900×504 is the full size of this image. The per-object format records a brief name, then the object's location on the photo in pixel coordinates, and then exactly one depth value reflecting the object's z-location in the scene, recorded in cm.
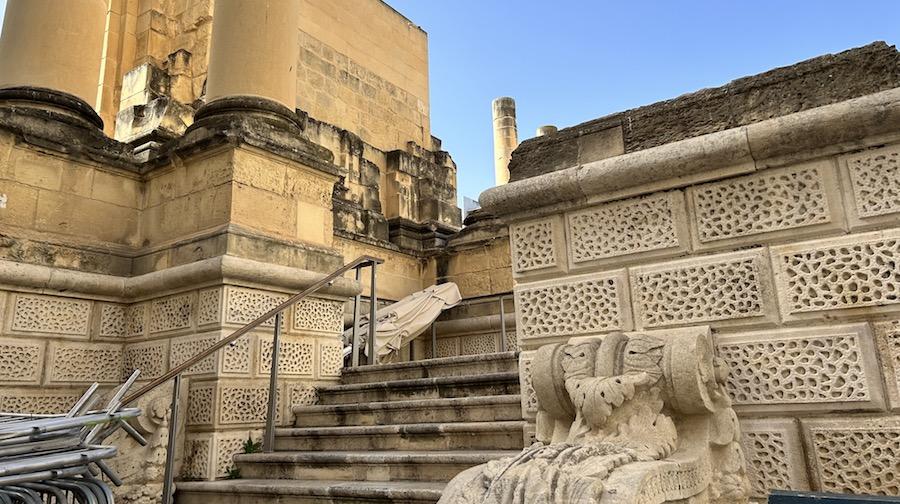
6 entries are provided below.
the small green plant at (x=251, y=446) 510
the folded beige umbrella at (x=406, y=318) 793
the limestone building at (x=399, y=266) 286
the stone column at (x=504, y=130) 2259
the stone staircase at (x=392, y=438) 403
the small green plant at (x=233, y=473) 490
